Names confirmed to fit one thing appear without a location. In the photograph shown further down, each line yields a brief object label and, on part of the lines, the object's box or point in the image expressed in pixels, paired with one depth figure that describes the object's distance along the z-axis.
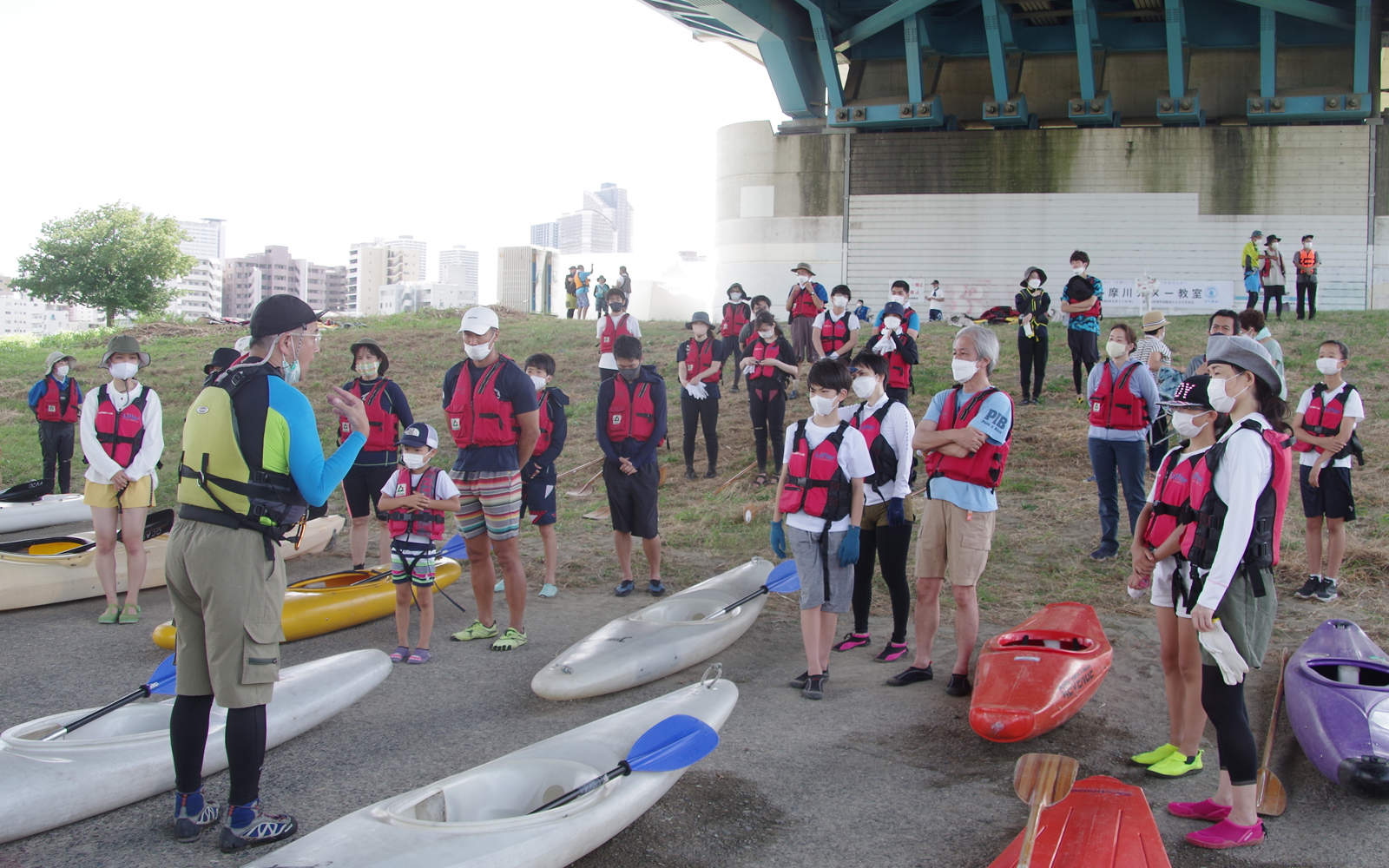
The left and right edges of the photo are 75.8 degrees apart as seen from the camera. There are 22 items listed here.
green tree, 39.81
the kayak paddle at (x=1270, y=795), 3.30
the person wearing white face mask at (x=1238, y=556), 3.00
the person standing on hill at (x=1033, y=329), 10.37
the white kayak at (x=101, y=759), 3.12
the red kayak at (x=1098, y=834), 2.77
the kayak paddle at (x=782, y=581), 5.77
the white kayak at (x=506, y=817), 2.68
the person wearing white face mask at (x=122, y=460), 5.70
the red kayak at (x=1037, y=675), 3.84
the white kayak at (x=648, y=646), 4.57
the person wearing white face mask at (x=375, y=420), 6.57
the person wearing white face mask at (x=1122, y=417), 6.44
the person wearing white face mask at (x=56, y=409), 10.42
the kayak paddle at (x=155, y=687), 3.72
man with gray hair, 4.39
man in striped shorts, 5.12
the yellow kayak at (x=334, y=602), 5.65
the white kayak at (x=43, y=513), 8.73
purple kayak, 3.38
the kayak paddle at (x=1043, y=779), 3.20
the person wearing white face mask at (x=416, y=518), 5.07
